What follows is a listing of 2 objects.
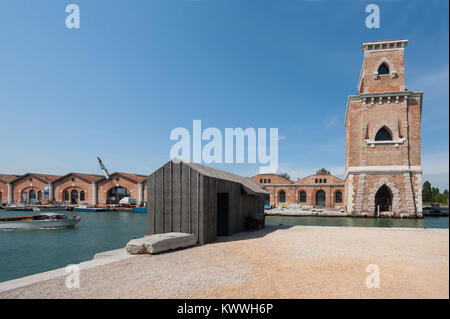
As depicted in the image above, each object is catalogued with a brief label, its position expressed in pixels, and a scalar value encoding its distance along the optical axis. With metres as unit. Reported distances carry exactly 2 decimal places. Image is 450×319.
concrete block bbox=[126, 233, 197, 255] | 9.47
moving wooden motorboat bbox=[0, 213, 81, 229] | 27.57
